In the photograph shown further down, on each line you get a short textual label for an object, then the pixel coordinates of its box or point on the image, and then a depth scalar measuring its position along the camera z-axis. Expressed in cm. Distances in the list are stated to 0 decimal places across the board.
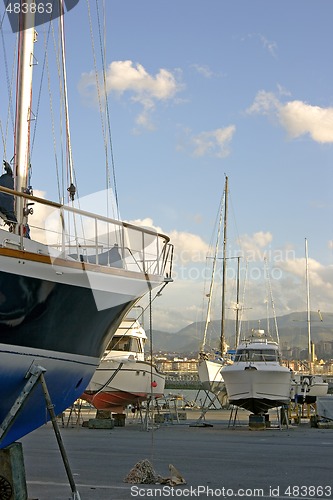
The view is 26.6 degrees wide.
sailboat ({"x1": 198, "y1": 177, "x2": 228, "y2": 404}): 3556
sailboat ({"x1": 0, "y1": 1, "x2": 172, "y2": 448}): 847
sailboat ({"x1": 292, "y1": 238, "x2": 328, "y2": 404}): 2855
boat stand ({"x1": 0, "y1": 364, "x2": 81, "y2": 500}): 793
